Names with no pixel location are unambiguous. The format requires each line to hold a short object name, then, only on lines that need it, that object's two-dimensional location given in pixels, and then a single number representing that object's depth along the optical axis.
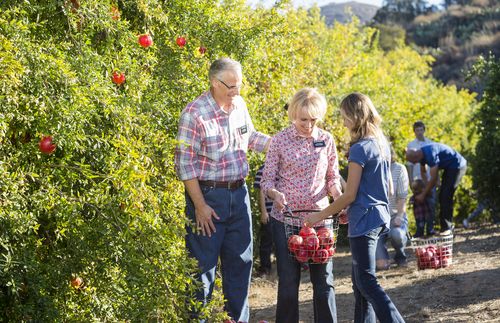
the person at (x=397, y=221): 8.15
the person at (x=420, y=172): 11.11
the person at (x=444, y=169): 10.48
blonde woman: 4.84
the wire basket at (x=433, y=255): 8.40
